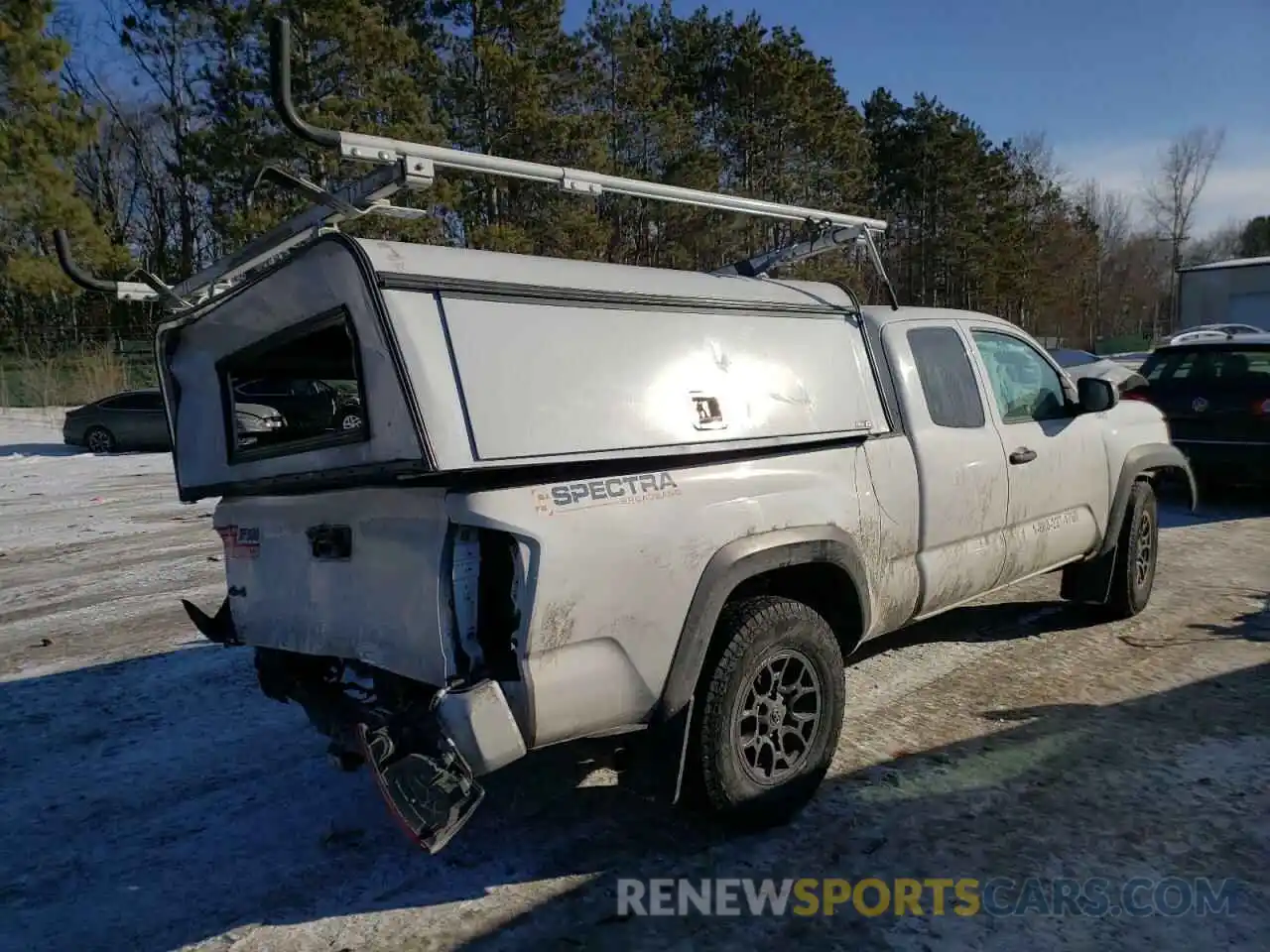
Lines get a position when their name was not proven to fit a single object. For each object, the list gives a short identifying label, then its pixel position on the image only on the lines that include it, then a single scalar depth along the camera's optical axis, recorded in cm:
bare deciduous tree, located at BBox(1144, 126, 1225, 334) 7500
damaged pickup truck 274
